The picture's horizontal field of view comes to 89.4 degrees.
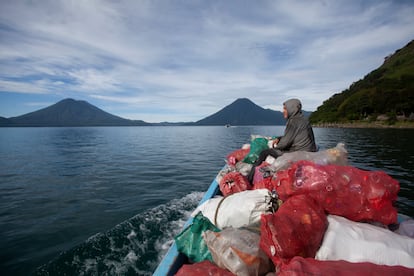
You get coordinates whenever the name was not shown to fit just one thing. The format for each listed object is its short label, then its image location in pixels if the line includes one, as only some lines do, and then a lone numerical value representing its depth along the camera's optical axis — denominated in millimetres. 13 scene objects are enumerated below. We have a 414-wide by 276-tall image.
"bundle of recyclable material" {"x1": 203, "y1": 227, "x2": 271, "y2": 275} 2180
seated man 5414
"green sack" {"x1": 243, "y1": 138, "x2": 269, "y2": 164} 6862
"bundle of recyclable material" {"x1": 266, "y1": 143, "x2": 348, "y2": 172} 4113
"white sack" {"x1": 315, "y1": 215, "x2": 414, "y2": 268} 1944
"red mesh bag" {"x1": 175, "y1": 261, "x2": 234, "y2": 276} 2207
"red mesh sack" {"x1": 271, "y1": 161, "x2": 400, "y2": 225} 2635
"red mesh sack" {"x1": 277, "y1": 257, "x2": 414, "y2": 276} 1595
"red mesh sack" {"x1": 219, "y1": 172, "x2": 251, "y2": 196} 4633
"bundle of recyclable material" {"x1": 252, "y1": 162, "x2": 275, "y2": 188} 4109
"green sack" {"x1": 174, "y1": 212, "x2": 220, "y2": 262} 2797
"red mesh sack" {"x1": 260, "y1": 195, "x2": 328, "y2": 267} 2033
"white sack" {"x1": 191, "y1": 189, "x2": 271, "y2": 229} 2879
